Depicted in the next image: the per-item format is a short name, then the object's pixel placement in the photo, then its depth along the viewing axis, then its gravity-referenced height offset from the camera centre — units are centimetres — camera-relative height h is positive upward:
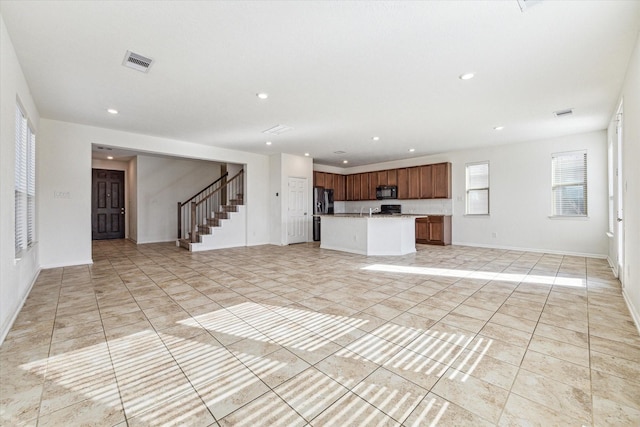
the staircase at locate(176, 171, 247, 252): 757 -18
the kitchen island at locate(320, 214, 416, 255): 657 -50
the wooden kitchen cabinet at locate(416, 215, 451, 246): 805 -48
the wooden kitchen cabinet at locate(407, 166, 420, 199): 877 +97
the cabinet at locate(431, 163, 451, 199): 811 +96
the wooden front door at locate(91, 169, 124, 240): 932 +37
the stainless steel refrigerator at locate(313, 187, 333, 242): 946 +33
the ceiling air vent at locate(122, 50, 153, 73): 301 +169
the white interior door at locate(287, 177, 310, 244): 853 +9
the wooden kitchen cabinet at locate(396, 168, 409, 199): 903 +100
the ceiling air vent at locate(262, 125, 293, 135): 566 +174
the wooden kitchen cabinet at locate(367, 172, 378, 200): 990 +102
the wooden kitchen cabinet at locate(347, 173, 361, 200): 1046 +101
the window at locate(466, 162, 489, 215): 771 +68
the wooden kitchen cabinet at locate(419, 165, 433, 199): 848 +93
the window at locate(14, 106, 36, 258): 344 +43
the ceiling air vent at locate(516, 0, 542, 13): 221 +165
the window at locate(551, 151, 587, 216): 622 +66
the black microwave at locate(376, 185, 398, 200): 930 +73
